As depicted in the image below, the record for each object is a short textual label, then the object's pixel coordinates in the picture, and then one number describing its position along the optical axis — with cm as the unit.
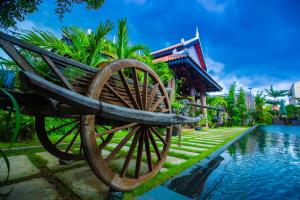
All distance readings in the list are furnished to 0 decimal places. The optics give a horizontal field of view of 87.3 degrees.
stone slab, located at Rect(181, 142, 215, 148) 457
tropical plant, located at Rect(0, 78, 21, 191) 64
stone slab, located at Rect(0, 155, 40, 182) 206
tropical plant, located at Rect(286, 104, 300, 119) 2630
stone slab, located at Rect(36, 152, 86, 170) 248
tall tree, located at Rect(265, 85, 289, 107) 3137
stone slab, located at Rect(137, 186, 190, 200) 156
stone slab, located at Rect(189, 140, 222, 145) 536
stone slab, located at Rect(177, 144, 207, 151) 412
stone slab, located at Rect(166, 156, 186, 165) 284
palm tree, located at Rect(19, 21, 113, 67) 367
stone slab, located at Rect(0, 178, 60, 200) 155
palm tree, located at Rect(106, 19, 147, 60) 465
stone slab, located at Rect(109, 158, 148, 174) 244
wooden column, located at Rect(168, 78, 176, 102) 882
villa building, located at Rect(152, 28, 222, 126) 780
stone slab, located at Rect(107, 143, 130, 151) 398
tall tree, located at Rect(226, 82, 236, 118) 2144
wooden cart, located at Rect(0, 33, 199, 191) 85
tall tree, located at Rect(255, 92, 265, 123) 2514
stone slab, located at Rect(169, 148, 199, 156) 351
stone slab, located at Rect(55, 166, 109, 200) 163
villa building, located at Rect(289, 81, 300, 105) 4047
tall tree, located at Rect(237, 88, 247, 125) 2158
